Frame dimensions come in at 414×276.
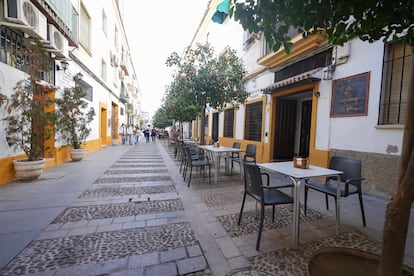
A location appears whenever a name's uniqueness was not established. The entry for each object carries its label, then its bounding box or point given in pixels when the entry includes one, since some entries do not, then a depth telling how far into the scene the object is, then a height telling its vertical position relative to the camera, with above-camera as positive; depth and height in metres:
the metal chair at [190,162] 4.32 -0.84
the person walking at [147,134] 17.62 -0.72
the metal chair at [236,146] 5.90 -0.53
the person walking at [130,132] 14.45 -0.47
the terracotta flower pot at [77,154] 6.42 -1.04
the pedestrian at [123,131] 13.93 -0.39
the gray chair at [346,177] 2.50 -0.63
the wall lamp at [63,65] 5.81 +1.88
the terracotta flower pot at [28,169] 3.99 -1.00
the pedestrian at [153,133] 17.95 -0.61
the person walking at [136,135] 16.48 -0.81
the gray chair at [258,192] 2.05 -0.76
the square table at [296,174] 2.02 -0.53
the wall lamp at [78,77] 6.81 +1.79
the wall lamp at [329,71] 4.40 +1.47
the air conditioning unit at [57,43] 4.75 +2.25
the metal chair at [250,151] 5.06 -0.61
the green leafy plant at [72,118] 5.46 +0.20
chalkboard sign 3.76 +0.81
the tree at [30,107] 3.89 +0.34
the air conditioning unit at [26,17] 3.59 +2.20
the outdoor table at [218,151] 4.54 -0.57
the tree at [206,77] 5.59 +1.60
